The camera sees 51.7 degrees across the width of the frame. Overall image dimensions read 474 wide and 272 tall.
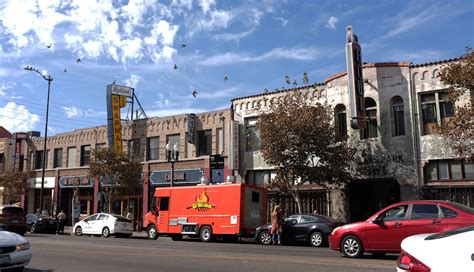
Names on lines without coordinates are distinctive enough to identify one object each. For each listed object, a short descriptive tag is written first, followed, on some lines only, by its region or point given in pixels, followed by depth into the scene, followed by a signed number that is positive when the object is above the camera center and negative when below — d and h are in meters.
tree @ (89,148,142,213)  31.80 +2.87
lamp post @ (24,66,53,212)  36.78 +9.96
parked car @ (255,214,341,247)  19.89 -0.63
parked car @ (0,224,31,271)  9.55 -0.74
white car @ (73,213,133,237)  27.56 -0.59
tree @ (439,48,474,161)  17.75 +4.30
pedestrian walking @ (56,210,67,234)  31.70 -0.41
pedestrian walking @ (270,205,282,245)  20.73 -0.52
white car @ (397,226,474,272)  4.35 -0.36
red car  12.09 -0.26
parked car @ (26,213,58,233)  31.72 -0.60
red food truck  22.92 +0.17
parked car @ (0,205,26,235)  27.25 -0.18
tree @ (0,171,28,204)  40.34 +2.55
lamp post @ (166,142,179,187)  29.08 +3.58
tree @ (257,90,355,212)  23.81 +3.29
